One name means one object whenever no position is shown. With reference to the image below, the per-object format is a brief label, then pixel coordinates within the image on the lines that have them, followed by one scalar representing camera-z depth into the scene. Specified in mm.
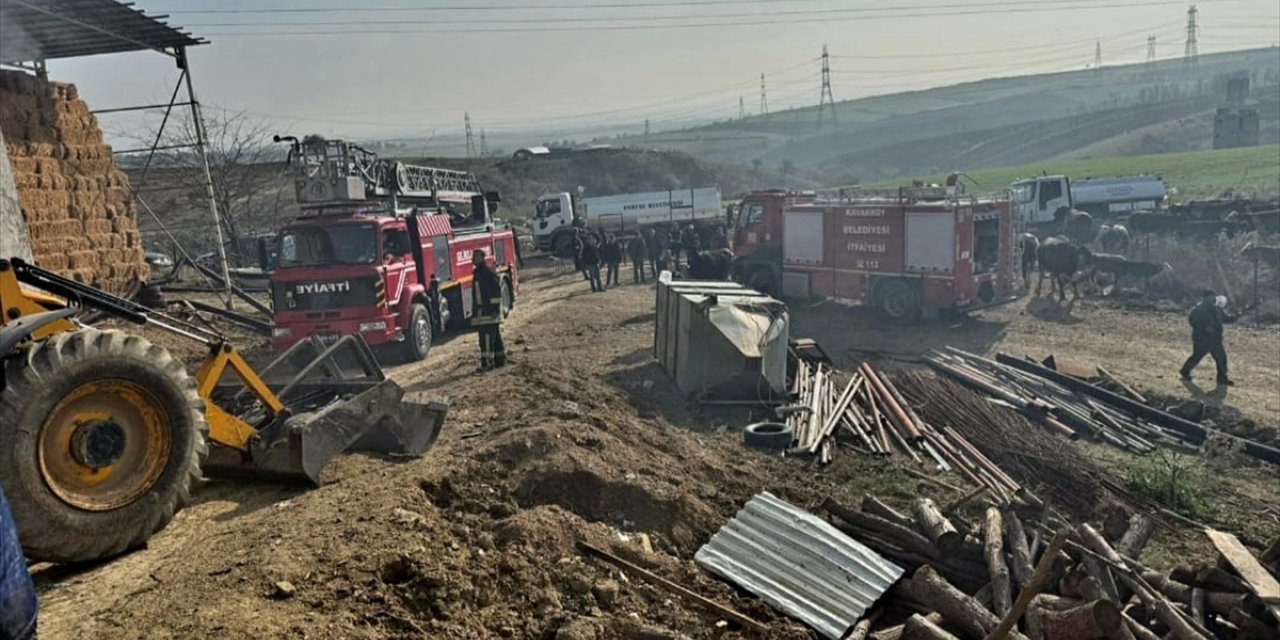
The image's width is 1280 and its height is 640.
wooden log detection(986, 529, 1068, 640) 5039
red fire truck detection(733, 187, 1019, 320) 17500
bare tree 27203
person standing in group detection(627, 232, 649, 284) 28156
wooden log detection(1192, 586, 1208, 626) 5863
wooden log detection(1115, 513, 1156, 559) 6875
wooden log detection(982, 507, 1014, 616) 5879
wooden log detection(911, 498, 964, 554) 6734
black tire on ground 9875
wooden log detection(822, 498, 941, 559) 6820
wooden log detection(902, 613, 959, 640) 5508
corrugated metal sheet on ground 6195
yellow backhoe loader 4957
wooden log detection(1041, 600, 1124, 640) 5188
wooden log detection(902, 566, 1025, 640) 5625
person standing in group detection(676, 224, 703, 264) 24741
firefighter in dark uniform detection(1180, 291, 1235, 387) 13359
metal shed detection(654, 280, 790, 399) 11477
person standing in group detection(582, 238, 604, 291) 24406
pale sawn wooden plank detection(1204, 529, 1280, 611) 5582
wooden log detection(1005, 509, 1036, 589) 6145
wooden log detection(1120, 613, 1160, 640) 5500
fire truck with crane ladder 13391
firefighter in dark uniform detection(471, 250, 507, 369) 13016
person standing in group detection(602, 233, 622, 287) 25844
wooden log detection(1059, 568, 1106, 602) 5793
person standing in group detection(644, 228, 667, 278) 28688
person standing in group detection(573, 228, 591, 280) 25703
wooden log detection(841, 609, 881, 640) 5832
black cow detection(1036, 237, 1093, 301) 20500
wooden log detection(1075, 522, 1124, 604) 5879
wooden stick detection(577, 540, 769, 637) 5715
